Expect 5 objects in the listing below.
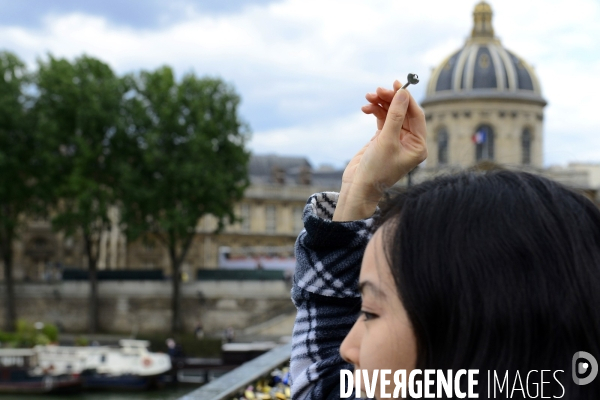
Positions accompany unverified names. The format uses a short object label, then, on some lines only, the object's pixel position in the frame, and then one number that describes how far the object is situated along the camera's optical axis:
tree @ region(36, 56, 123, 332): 41.06
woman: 1.52
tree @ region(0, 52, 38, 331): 41.44
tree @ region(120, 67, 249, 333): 41.22
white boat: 32.09
